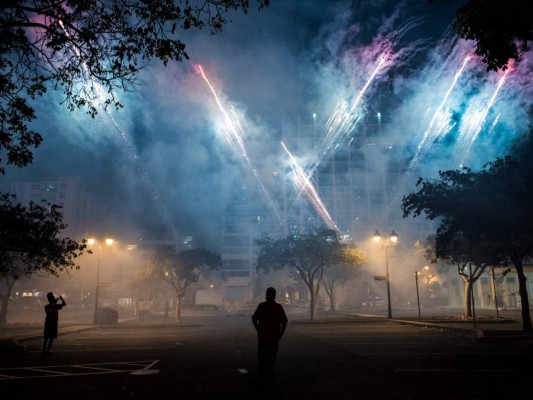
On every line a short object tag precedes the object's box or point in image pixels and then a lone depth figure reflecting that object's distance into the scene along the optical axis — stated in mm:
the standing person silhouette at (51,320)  14289
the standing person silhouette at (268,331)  8094
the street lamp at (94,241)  32000
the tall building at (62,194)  139250
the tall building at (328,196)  116312
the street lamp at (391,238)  32125
